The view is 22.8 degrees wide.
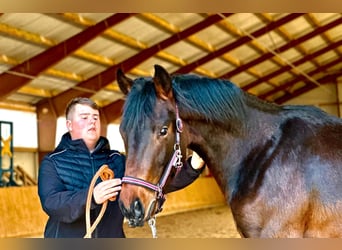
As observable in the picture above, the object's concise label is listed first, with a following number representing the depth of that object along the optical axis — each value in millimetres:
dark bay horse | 3397
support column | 18586
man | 3735
